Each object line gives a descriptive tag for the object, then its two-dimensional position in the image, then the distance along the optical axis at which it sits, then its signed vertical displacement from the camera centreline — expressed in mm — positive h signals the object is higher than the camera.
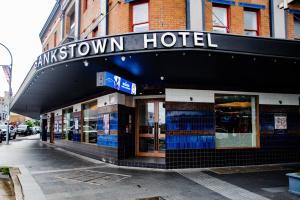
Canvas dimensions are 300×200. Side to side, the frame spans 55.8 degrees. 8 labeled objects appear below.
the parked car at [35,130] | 63422 -2210
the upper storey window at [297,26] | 12502 +4136
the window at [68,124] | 18641 -225
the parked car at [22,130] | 47769 -1519
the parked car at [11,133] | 31491 -1419
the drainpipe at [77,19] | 16328 +5878
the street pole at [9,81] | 23322 +3252
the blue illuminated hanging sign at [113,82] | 8117 +1173
